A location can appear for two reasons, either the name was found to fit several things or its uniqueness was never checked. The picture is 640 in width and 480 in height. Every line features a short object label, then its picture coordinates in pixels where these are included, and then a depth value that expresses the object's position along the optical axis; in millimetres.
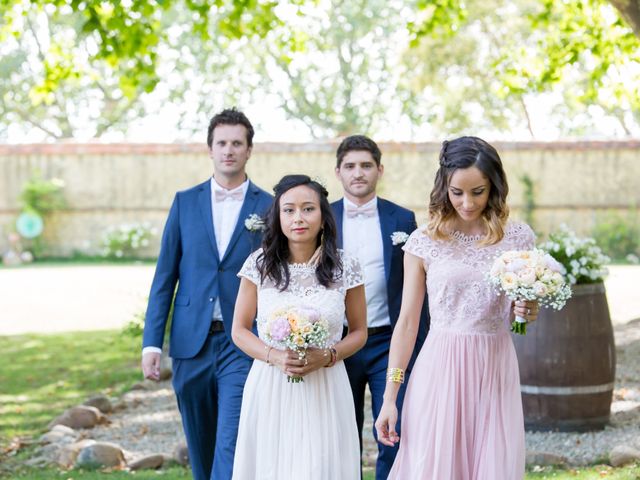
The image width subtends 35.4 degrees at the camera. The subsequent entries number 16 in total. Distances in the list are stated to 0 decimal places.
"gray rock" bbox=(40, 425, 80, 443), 8375
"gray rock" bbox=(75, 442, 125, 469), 7453
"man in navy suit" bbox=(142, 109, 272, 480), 5422
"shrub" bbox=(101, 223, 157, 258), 24531
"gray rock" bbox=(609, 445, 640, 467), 6812
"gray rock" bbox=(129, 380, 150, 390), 10953
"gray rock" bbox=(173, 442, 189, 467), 7578
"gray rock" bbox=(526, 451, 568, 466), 6896
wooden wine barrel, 7551
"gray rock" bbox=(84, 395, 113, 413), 9750
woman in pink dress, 3861
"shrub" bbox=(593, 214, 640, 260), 23156
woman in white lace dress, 4379
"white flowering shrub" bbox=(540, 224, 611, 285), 7539
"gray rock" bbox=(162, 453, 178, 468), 7598
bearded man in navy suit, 5387
